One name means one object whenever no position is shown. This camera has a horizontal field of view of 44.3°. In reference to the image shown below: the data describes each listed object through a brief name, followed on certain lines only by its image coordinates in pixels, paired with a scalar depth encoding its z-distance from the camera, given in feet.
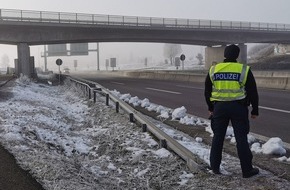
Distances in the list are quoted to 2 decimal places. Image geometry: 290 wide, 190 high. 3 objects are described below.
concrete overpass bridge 132.05
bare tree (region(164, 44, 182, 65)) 503.61
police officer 16.34
